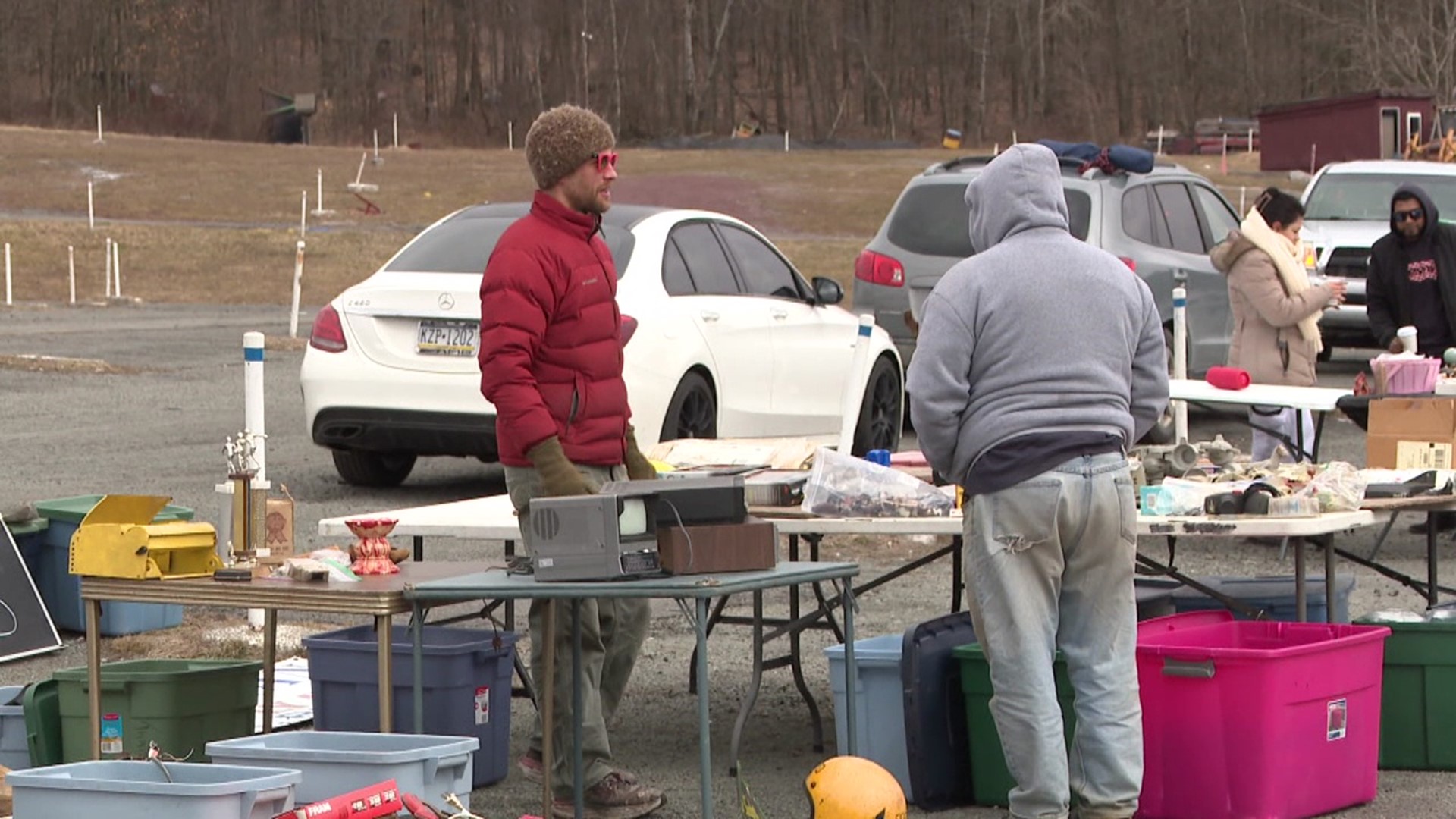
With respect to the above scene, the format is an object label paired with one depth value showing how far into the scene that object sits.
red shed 54.47
